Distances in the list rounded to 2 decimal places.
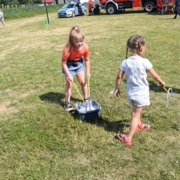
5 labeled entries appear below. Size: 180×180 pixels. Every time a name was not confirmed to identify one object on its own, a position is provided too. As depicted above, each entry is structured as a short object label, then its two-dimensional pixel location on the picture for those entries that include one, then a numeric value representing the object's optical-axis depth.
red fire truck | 16.73
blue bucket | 3.26
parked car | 20.64
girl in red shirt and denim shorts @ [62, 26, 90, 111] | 3.14
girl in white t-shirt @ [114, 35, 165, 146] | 2.49
